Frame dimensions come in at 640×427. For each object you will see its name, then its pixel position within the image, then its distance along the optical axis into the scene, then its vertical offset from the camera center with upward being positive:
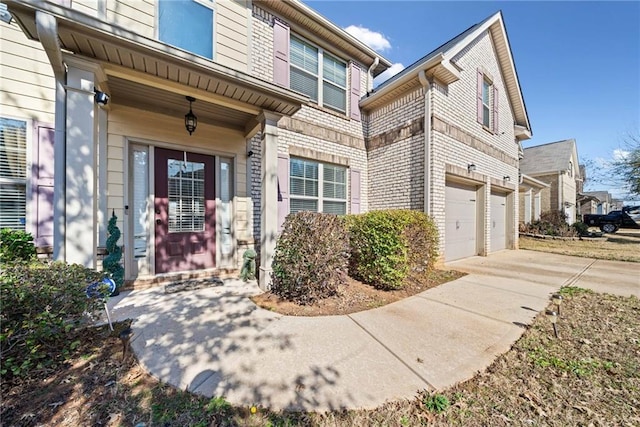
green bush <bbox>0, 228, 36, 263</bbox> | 3.19 -0.43
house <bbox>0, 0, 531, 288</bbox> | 2.84 +1.67
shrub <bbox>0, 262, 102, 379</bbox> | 1.99 -0.88
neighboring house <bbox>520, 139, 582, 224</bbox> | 18.42 +3.67
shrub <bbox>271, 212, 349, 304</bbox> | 3.76 -0.70
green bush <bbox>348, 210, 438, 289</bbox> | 4.44 -0.61
